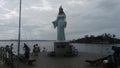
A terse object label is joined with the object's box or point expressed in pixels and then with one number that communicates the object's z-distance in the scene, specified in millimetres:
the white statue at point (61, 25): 9451
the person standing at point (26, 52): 7811
